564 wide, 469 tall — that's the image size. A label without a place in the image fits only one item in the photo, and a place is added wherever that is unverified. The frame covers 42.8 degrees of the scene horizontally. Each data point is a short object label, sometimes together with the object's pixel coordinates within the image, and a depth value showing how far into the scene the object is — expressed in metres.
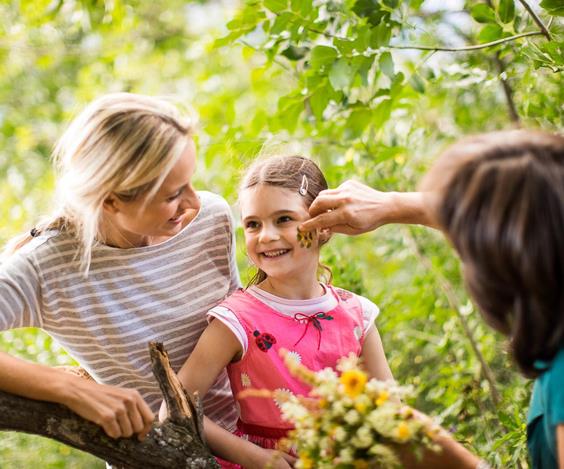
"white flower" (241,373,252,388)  1.86
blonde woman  1.74
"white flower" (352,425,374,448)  1.24
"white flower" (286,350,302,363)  1.84
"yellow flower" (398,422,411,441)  1.23
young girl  1.83
